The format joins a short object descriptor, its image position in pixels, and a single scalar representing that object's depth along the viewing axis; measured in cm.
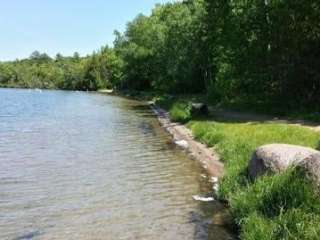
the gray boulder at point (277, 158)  680
